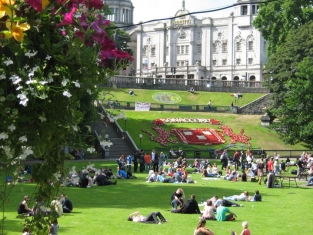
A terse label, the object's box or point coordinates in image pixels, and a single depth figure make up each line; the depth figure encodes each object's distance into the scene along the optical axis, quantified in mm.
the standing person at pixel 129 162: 39719
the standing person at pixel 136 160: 42906
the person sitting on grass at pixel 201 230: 15842
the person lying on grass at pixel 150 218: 20906
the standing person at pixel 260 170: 35094
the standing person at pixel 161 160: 43906
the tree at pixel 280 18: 71688
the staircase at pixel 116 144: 52700
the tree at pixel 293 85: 50906
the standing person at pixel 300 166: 38638
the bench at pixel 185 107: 73812
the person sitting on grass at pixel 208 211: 21703
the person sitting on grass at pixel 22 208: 18491
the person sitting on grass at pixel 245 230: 16531
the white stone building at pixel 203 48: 114188
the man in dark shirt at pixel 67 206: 22203
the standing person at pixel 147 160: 42269
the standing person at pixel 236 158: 43362
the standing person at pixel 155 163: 41062
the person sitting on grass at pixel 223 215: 21703
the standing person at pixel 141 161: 42125
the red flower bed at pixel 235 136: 60244
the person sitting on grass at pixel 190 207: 23141
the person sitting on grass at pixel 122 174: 37156
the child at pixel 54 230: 16133
